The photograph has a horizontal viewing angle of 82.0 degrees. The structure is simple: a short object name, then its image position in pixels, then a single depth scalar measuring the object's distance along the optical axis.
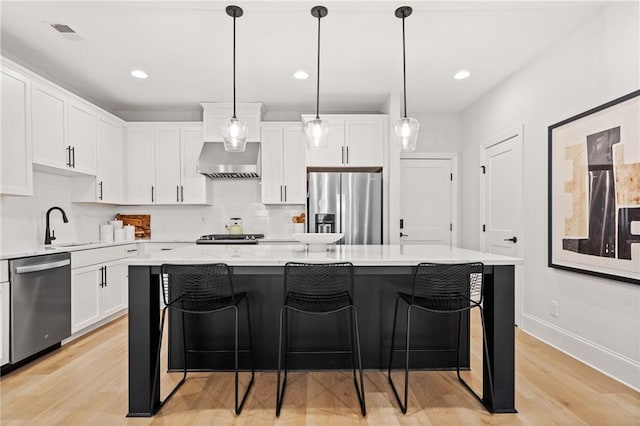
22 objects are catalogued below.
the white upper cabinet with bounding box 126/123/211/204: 4.87
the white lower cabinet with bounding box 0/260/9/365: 2.62
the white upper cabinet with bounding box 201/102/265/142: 4.80
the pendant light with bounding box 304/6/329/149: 2.69
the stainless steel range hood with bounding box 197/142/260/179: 4.60
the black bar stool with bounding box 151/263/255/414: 2.11
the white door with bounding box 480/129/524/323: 3.80
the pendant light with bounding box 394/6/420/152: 2.69
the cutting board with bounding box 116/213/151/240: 5.07
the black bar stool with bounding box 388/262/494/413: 2.13
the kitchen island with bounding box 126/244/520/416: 2.14
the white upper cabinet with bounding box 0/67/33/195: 2.83
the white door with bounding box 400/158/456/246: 5.39
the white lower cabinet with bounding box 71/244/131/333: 3.40
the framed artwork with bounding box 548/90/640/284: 2.44
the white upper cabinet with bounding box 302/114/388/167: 4.76
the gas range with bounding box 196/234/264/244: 4.61
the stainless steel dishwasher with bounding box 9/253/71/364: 2.71
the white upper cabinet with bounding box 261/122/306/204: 4.86
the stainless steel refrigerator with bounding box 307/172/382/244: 4.54
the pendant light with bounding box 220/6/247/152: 2.72
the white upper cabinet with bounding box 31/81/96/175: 3.21
